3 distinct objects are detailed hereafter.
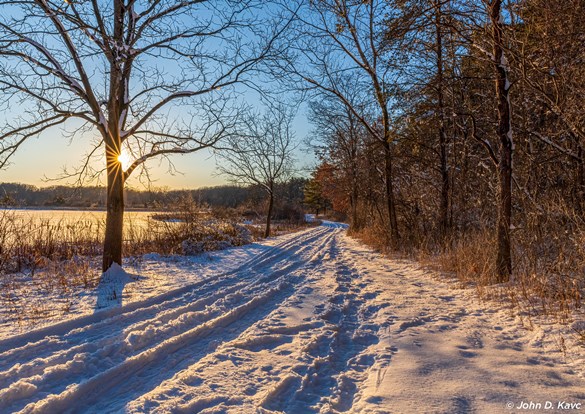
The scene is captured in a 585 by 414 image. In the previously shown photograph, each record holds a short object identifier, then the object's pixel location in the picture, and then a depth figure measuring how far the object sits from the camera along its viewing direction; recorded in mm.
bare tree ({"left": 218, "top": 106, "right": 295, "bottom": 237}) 22906
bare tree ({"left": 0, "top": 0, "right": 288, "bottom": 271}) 5785
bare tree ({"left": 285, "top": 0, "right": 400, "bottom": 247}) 9891
